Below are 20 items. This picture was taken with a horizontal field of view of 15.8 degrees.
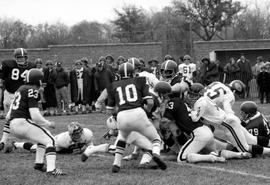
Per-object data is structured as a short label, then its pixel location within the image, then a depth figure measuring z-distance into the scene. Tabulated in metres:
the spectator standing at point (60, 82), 31.24
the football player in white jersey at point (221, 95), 16.22
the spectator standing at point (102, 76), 30.33
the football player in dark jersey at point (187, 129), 14.30
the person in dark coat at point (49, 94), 31.41
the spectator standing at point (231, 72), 40.21
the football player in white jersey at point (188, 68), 29.24
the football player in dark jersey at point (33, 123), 13.08
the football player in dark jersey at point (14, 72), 18.16
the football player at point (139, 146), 13.65
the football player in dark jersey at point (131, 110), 13.20
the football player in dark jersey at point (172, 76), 15.45
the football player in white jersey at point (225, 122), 14.95
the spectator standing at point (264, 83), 35.43
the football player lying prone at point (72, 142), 15.85
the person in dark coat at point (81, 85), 32.04
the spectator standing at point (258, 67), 38.75
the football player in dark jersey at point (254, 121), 15.96
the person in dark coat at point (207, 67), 29.52
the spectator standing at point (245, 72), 39.58
